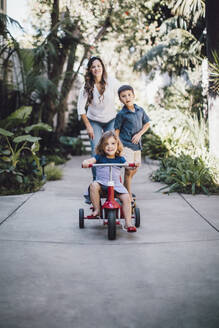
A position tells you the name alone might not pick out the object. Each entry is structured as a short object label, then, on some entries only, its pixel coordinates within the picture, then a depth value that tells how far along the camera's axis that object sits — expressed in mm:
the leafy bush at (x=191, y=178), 7039
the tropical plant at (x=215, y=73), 7742
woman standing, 5738
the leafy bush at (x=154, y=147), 11250
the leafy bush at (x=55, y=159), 11917
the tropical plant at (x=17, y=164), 7148
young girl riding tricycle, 4473
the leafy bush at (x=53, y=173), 8712
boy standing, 5422
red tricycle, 4238
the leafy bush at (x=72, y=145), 15500
